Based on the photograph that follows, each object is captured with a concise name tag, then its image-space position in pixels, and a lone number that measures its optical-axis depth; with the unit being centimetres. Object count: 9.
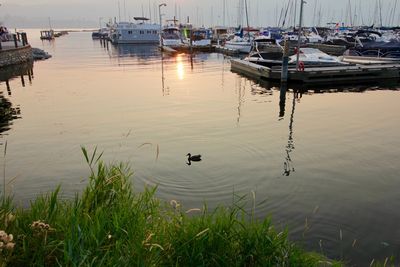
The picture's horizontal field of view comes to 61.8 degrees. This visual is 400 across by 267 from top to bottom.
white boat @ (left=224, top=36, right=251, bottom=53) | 5069
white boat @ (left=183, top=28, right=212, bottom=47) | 6149
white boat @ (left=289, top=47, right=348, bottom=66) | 2731
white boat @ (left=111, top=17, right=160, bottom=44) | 8561
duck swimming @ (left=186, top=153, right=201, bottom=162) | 1024
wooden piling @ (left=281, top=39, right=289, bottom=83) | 2178
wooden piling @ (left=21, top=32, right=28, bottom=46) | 4400
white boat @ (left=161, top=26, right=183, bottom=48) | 6391
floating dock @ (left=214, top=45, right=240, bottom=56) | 5053
